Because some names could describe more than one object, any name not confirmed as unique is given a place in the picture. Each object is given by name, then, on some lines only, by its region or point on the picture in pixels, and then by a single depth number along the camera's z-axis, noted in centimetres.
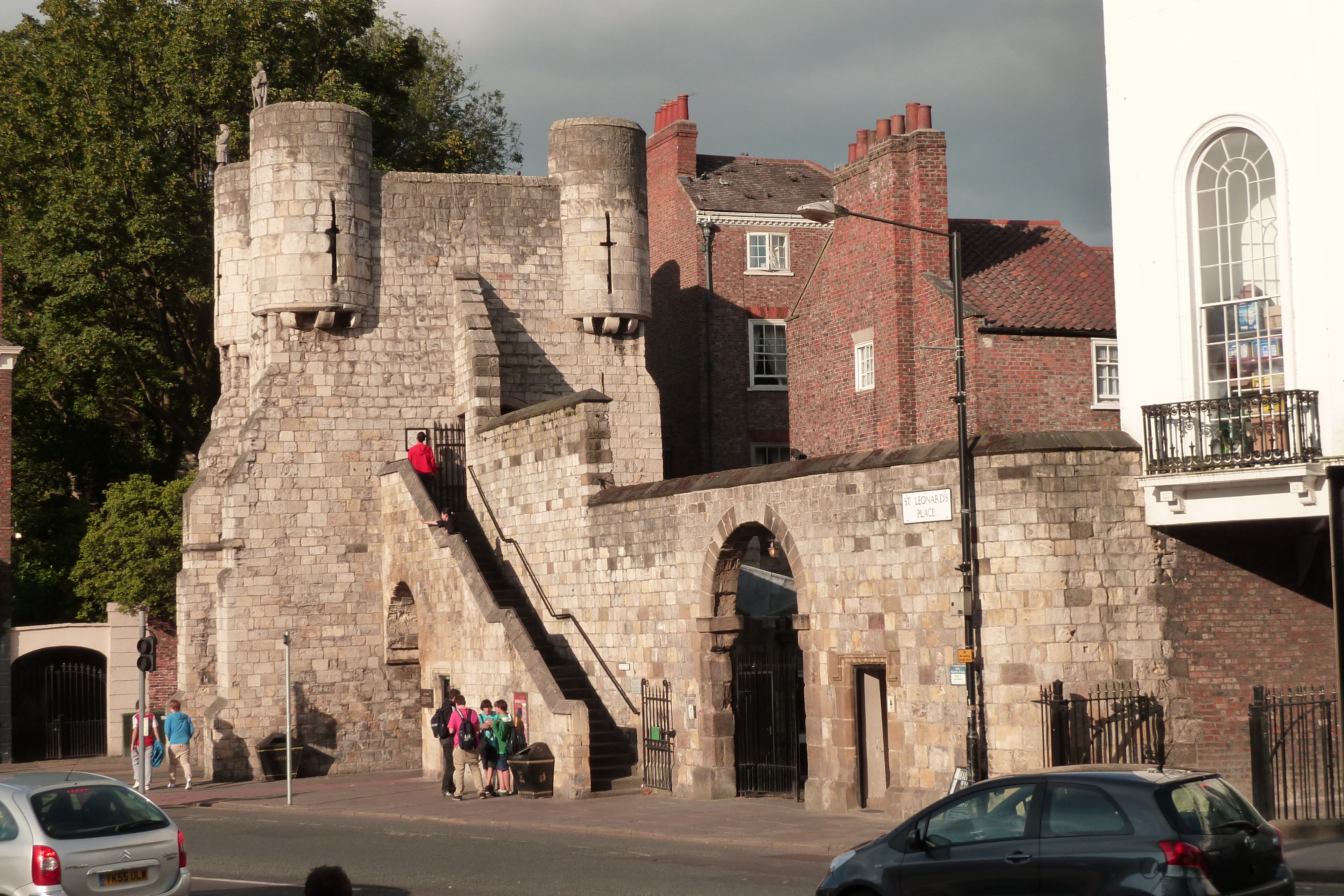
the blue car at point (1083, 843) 891
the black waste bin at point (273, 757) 2667
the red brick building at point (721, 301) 3822
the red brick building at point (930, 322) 2702
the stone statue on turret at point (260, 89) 3023
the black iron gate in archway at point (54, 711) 3400
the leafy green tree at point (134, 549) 3425
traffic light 2472
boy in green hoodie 2202
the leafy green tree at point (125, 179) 3409
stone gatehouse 1655
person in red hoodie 2688
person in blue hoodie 2569
